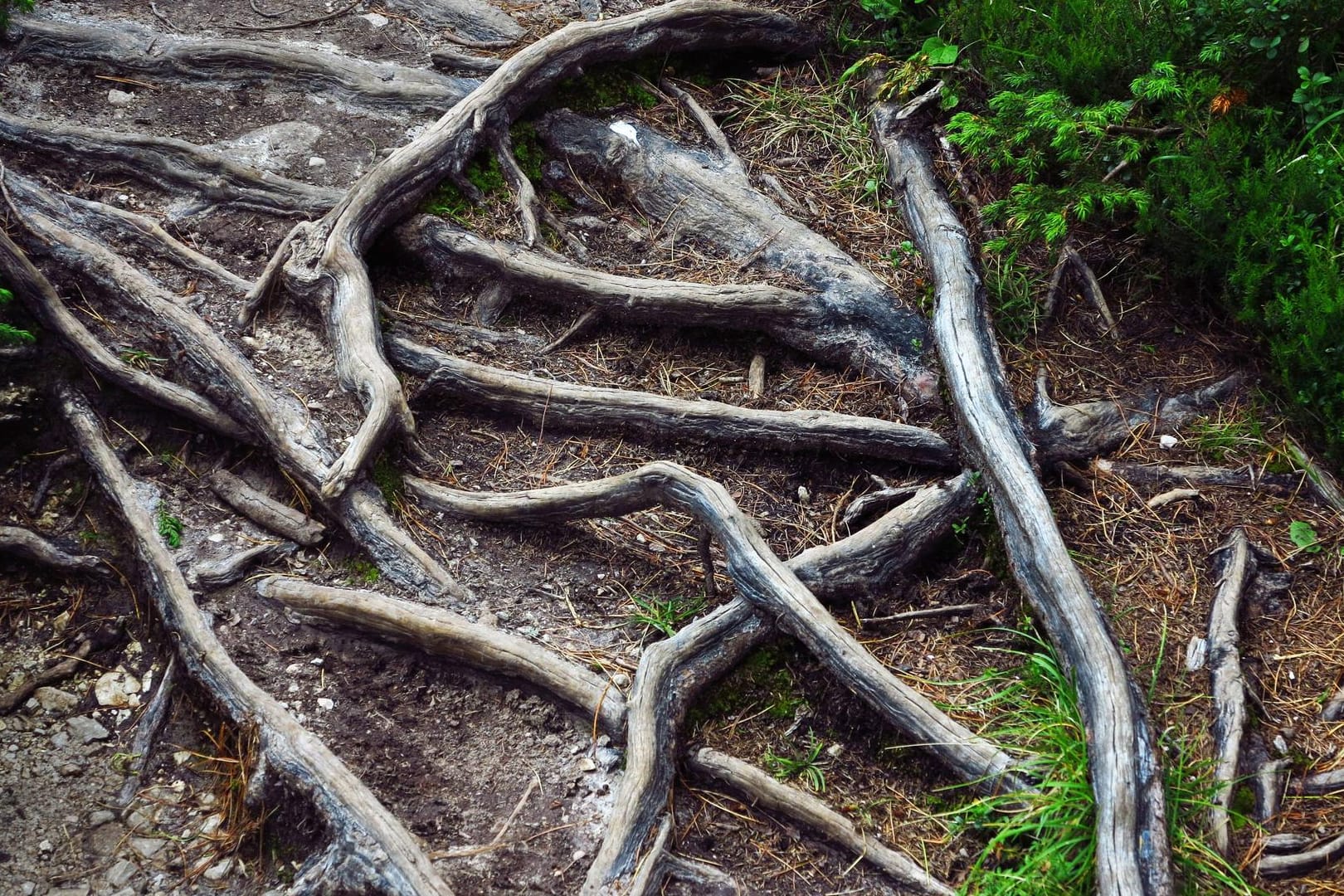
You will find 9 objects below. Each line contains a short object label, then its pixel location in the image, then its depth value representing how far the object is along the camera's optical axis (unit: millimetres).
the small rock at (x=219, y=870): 3240
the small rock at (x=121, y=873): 3176
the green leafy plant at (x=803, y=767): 3473
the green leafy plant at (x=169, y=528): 3895
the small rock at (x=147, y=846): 3268
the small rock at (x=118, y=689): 3666
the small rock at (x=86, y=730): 3547
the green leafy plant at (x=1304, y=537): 3848
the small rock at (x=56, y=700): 3609
